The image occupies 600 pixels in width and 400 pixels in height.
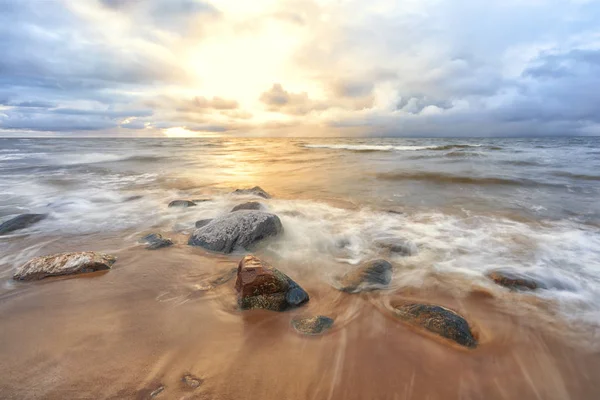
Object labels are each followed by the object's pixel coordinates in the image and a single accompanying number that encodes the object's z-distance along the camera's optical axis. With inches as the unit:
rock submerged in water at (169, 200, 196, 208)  291.1
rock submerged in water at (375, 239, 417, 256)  179.9
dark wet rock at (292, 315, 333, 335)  106.0
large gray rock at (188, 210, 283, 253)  180.1
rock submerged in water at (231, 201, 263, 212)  263.7
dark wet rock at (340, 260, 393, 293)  138.0
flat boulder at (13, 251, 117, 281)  141.3
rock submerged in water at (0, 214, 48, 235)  217.6
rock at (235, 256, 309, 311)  118.3
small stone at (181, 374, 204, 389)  82.9
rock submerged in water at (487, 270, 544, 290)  140.0
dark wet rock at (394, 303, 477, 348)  102.6
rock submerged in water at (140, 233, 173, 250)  184.0
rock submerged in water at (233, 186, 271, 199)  341.7
